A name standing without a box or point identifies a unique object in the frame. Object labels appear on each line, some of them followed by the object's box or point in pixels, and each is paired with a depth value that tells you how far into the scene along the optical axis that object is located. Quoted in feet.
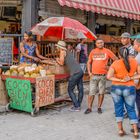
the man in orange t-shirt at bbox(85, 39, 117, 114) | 27.81
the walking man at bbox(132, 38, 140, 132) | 21.95
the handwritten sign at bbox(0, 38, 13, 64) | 34.40
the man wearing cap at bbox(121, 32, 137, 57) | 24.77
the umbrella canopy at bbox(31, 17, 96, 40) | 29.76
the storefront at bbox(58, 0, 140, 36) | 38.94
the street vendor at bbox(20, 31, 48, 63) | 30.73
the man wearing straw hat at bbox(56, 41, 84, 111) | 28.27
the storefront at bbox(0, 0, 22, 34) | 42.31
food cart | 26.37
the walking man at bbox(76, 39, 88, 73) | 40.60
